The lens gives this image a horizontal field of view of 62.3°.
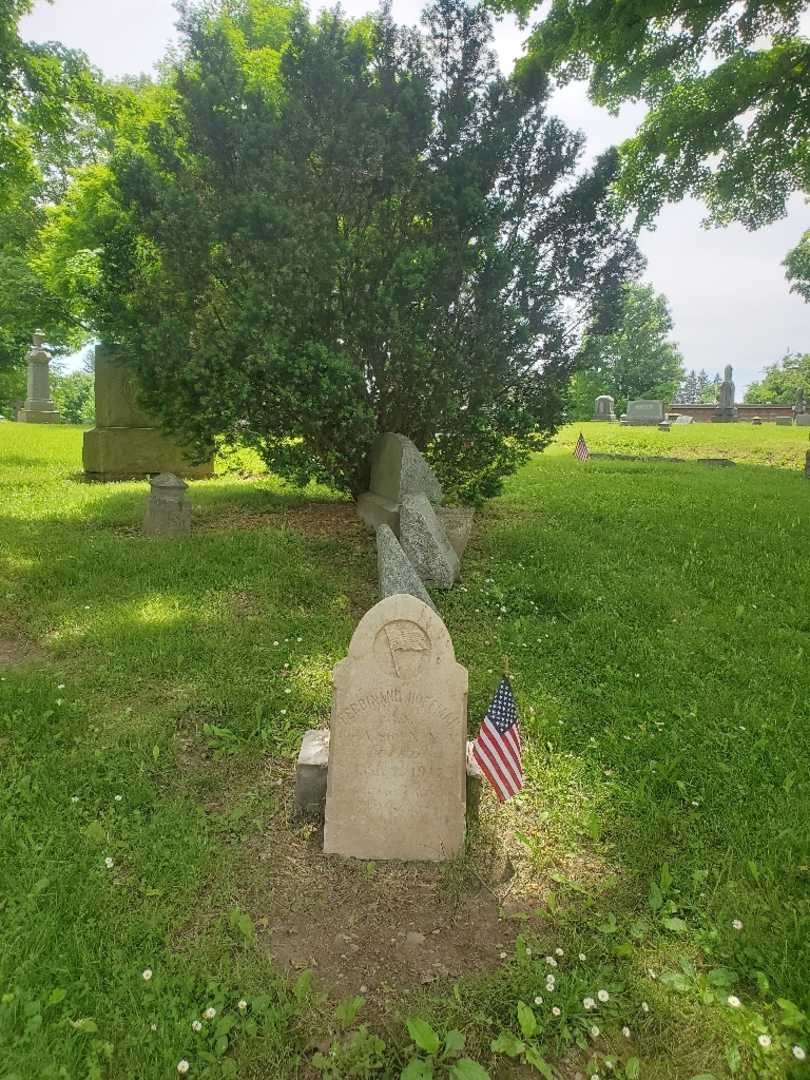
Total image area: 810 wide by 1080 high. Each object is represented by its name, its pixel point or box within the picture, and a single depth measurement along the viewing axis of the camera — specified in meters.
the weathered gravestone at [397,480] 7.00
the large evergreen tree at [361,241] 6.63
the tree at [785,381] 49.75
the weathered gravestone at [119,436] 11.20
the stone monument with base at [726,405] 35.53
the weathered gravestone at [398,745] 3.09
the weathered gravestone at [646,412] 30.58
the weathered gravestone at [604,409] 34.59
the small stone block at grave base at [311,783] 3.34
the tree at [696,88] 10.45
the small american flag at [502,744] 3.24
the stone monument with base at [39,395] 26.14
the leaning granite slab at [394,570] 5.32
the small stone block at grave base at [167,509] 7.51
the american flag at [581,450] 13.72
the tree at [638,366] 49.44
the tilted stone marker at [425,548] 6.22
